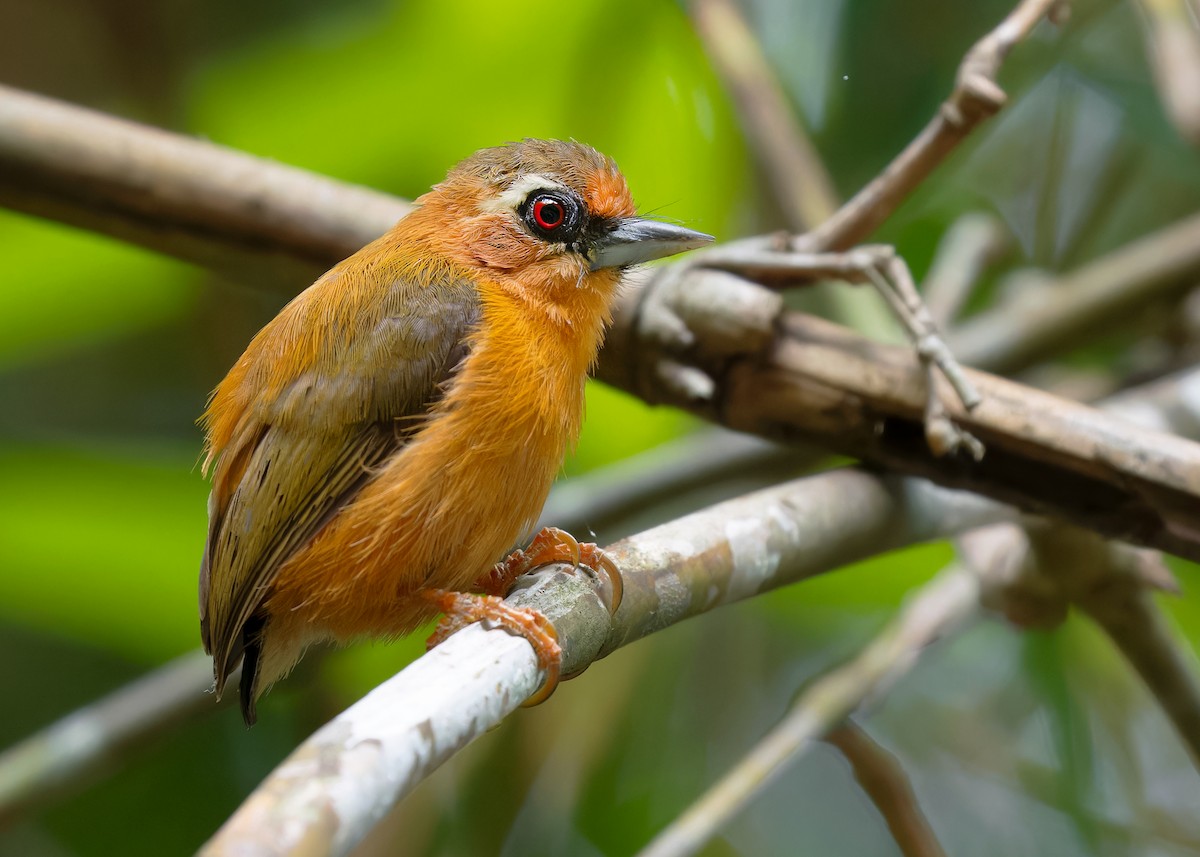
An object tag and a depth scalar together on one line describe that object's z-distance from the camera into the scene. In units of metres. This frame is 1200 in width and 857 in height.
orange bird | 3.32
